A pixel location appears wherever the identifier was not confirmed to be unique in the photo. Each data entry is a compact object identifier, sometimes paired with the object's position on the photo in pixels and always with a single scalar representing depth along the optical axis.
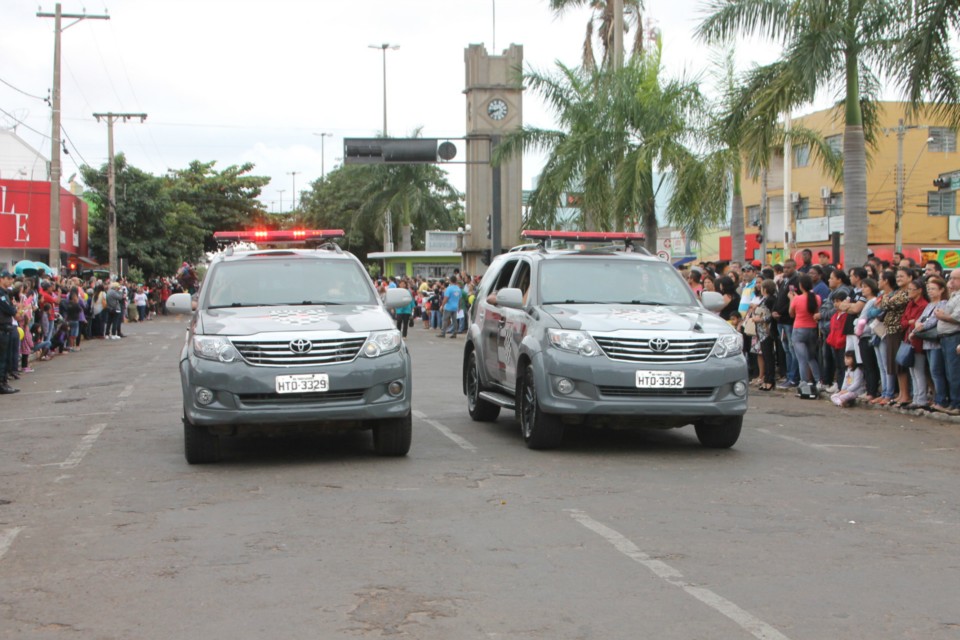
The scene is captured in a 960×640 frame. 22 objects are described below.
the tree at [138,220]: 62.34
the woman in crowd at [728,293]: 19.59
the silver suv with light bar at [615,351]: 10.18
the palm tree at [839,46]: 18.70
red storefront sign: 48.56
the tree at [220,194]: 73.19
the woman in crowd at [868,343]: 15.05
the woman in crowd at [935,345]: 13.77
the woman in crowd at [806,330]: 16.70
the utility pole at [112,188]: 52.38
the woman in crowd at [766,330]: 17.95
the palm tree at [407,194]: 60.44
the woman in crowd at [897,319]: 14.51
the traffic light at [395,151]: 35.94
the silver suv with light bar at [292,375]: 9.48
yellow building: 48.00
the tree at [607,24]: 39.34
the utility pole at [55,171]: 36.84
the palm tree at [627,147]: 27.12
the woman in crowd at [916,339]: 14.19
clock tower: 47.75
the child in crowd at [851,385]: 15.54
